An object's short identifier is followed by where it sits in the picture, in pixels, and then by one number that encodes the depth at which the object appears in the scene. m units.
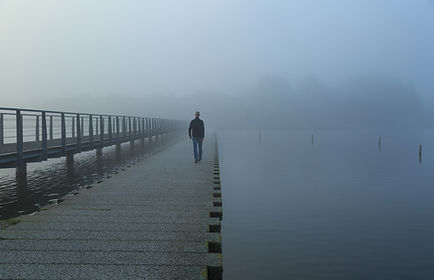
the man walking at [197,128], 14.20
